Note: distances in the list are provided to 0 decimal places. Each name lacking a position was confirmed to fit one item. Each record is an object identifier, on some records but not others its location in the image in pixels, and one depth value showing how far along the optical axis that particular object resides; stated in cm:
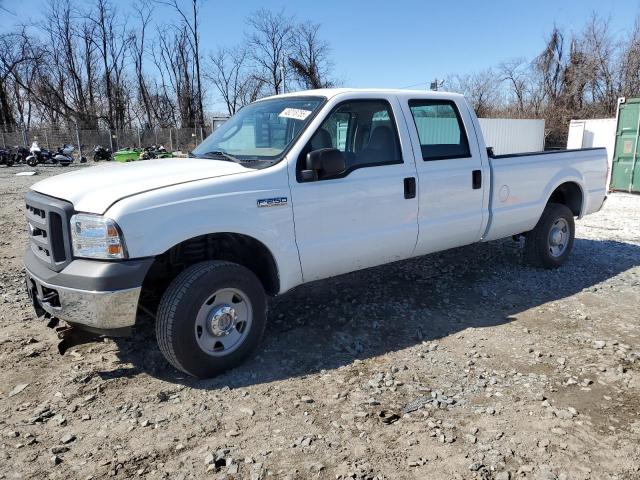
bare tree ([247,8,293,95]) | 4079
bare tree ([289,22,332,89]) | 3684
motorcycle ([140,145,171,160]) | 2519
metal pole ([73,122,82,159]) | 3402
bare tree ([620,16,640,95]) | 2542
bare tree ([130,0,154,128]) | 4788
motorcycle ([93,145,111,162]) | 3107
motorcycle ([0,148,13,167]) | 2661
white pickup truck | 309
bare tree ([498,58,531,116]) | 3503
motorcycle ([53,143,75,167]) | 2736
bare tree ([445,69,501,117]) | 3657
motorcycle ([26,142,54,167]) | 2606
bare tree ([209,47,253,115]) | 4866
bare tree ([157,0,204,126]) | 3856
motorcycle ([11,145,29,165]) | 2820
